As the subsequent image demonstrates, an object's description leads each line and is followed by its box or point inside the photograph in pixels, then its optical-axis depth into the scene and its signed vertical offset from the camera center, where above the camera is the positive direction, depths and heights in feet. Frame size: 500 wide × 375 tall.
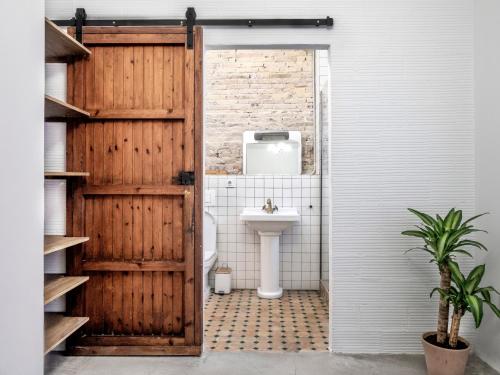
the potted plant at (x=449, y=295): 6.55 -2.03
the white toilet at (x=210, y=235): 12.83 -1.82
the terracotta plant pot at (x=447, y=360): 6.54 -3.27
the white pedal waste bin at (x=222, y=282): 12.74 -3.49
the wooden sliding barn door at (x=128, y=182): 7.91 +0.08
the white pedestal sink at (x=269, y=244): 11.68 -2.05
